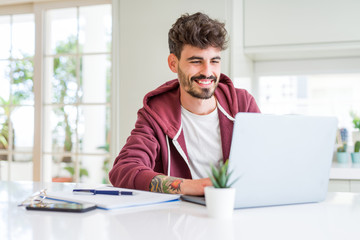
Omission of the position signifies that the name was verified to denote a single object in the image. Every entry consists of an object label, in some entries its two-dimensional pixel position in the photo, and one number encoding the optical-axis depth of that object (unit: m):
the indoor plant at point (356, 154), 2.92
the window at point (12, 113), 3.87
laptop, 1.06
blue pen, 1.25
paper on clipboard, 1.11
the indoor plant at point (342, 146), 2.96
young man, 1.70
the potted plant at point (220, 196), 0.98
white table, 0.84
